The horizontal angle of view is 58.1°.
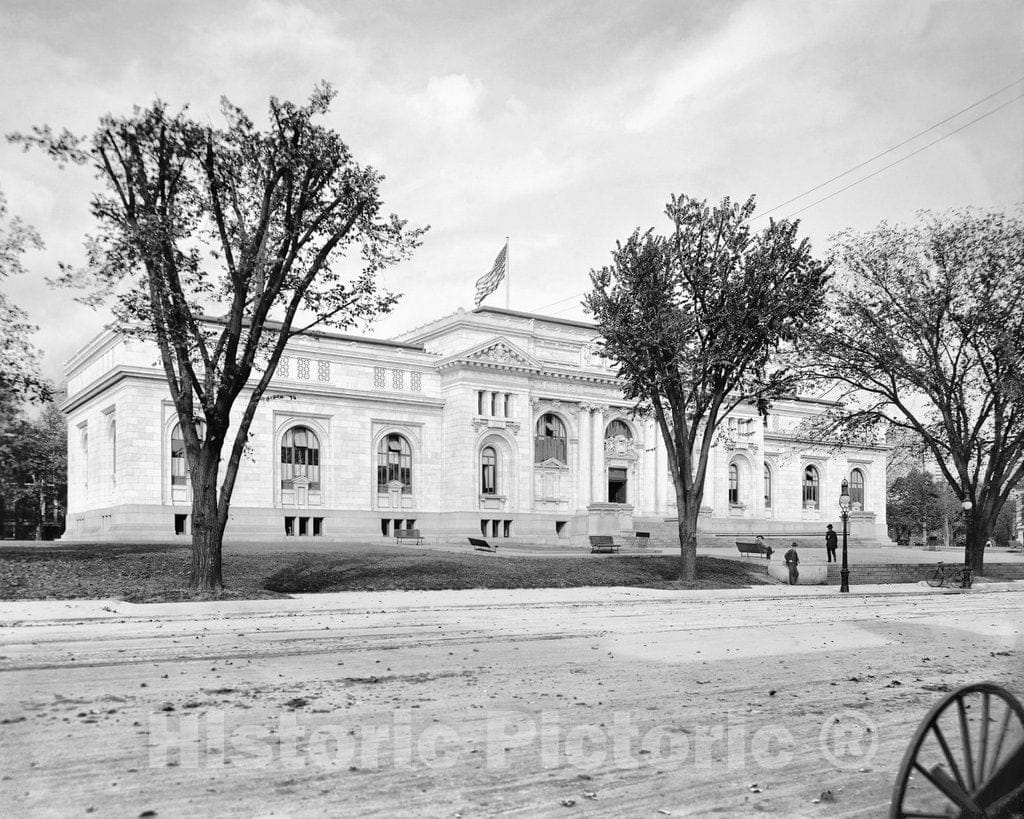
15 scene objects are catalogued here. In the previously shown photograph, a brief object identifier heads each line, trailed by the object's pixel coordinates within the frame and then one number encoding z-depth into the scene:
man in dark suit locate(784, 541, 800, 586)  31.39
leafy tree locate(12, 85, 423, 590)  19.41
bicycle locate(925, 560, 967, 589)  31.78
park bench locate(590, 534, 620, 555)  39.94
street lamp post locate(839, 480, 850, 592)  28.31
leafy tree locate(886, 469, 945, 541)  107.31
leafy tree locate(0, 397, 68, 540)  63.29
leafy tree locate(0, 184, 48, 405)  26.38
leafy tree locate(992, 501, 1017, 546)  132.00
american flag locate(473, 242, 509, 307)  62.34
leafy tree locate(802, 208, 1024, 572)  31.70
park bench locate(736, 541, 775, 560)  40.60
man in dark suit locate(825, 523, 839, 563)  44.41
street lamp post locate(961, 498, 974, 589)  31.50
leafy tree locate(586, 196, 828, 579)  26.55
